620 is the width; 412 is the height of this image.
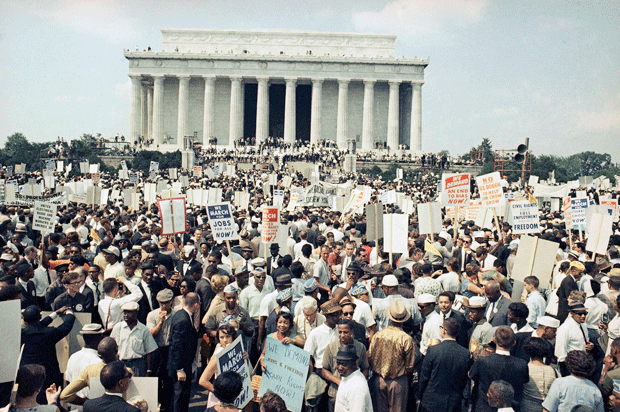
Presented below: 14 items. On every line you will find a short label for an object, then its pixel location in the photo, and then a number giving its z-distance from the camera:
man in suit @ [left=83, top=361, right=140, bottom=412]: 5.79
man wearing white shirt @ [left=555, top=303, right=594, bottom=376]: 8.09
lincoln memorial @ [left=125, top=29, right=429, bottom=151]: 80.38
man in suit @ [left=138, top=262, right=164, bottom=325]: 9.82
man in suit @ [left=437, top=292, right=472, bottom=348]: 8.46
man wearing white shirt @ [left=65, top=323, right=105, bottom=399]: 6.99
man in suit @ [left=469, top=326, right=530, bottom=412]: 7.00
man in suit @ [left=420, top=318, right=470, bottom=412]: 7.38
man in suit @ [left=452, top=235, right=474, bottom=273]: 14.03
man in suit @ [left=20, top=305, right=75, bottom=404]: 7.66
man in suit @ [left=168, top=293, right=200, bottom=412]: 8.52
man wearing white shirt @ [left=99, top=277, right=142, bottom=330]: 8.77
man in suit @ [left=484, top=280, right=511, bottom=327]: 8.91
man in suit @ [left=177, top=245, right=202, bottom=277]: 12.67
